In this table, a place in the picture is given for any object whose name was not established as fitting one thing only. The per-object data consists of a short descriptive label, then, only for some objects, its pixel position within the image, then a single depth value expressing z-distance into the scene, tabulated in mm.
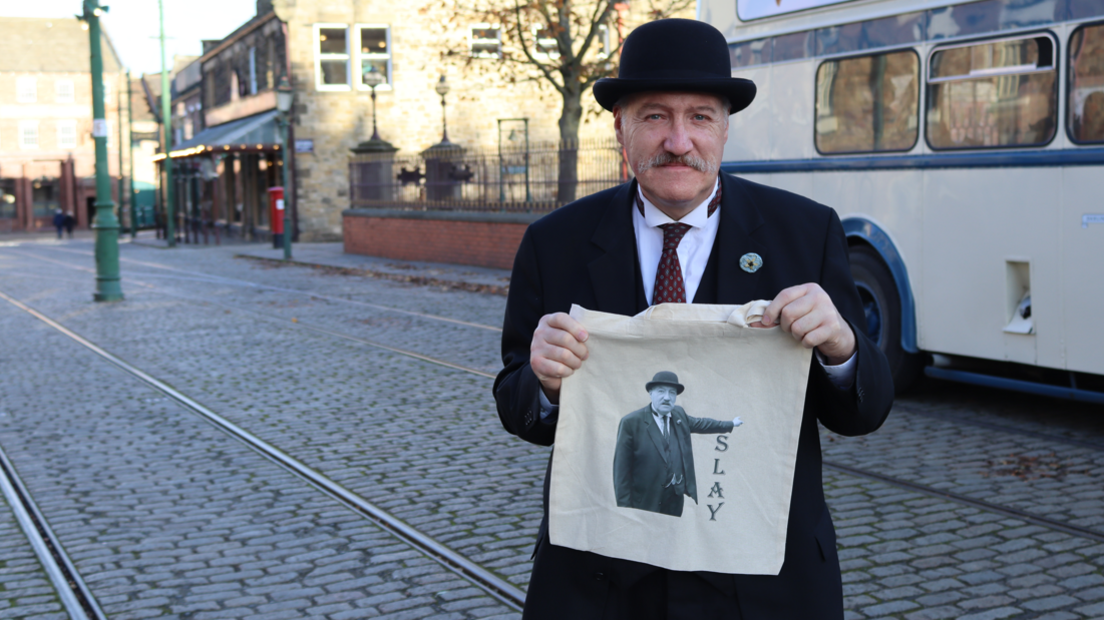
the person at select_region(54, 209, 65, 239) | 56438
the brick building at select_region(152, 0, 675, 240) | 35000
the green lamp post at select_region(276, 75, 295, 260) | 27859
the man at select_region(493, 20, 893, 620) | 2119
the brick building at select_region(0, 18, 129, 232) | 72188
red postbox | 32156
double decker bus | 7102
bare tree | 20500
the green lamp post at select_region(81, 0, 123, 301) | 17156
